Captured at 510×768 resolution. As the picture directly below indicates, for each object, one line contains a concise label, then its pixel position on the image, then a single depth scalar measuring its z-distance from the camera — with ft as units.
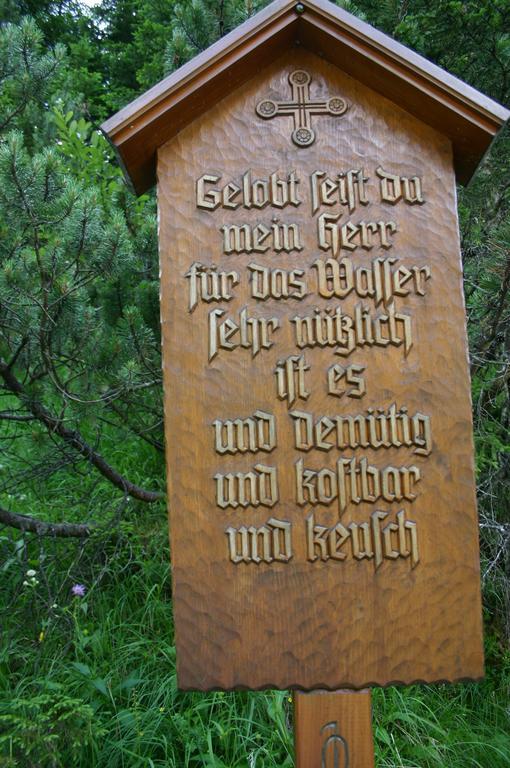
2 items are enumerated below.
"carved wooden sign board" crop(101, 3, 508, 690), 6.15
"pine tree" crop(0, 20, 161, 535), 9.86
